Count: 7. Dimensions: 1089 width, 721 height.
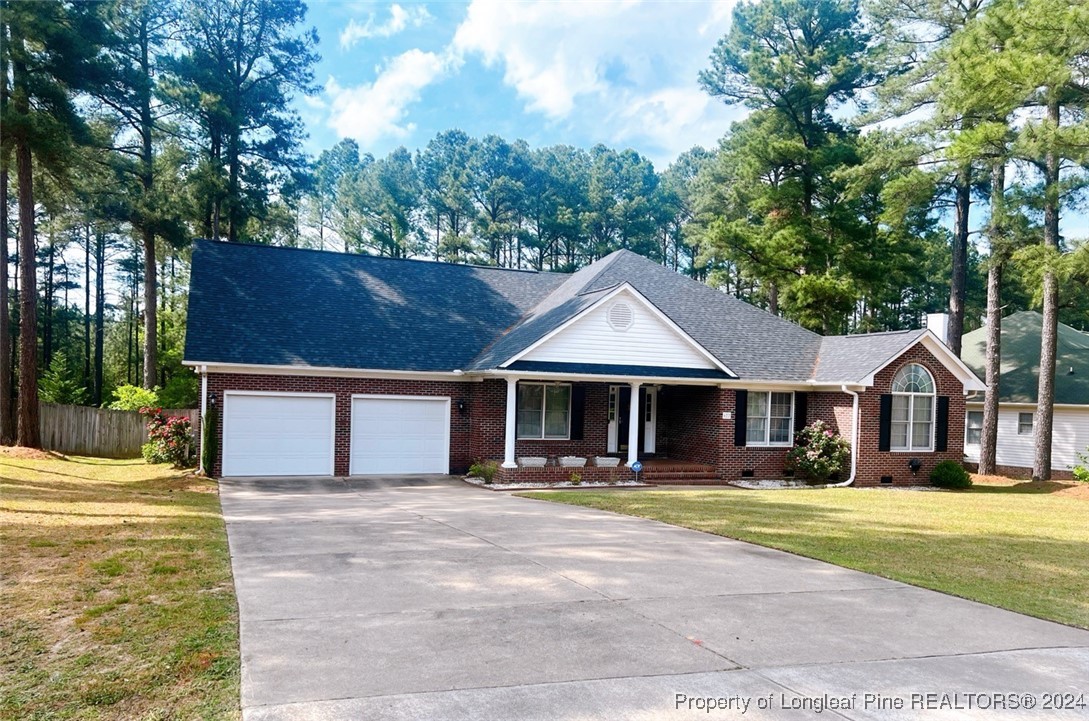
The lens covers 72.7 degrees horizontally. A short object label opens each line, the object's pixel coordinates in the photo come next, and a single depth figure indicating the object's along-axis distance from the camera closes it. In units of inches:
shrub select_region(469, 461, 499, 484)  671.8
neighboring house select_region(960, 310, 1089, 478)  948.0
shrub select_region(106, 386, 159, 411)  1000.9
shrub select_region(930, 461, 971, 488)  757.9
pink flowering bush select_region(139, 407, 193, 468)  737.0
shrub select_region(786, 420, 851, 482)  745.0
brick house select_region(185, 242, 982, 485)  678.5
